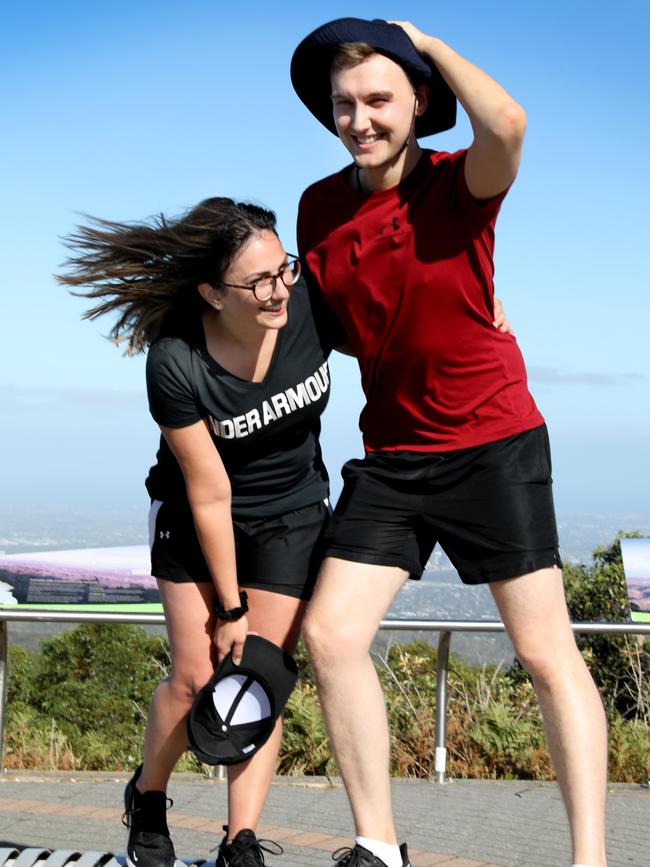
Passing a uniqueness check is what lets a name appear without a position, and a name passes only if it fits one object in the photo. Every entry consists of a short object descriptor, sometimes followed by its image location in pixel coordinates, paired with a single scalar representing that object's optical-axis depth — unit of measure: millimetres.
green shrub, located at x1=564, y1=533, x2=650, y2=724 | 9211
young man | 3336
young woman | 3613
